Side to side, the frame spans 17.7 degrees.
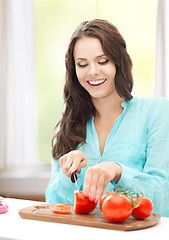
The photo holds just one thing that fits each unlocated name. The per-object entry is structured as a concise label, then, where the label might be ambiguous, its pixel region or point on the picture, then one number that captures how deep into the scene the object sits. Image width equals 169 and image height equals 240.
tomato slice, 1.43
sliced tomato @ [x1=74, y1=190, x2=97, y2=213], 1.43
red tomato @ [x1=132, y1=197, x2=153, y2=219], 1.36
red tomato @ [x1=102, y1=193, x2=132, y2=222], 1.32
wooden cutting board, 1.32
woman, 1.69
